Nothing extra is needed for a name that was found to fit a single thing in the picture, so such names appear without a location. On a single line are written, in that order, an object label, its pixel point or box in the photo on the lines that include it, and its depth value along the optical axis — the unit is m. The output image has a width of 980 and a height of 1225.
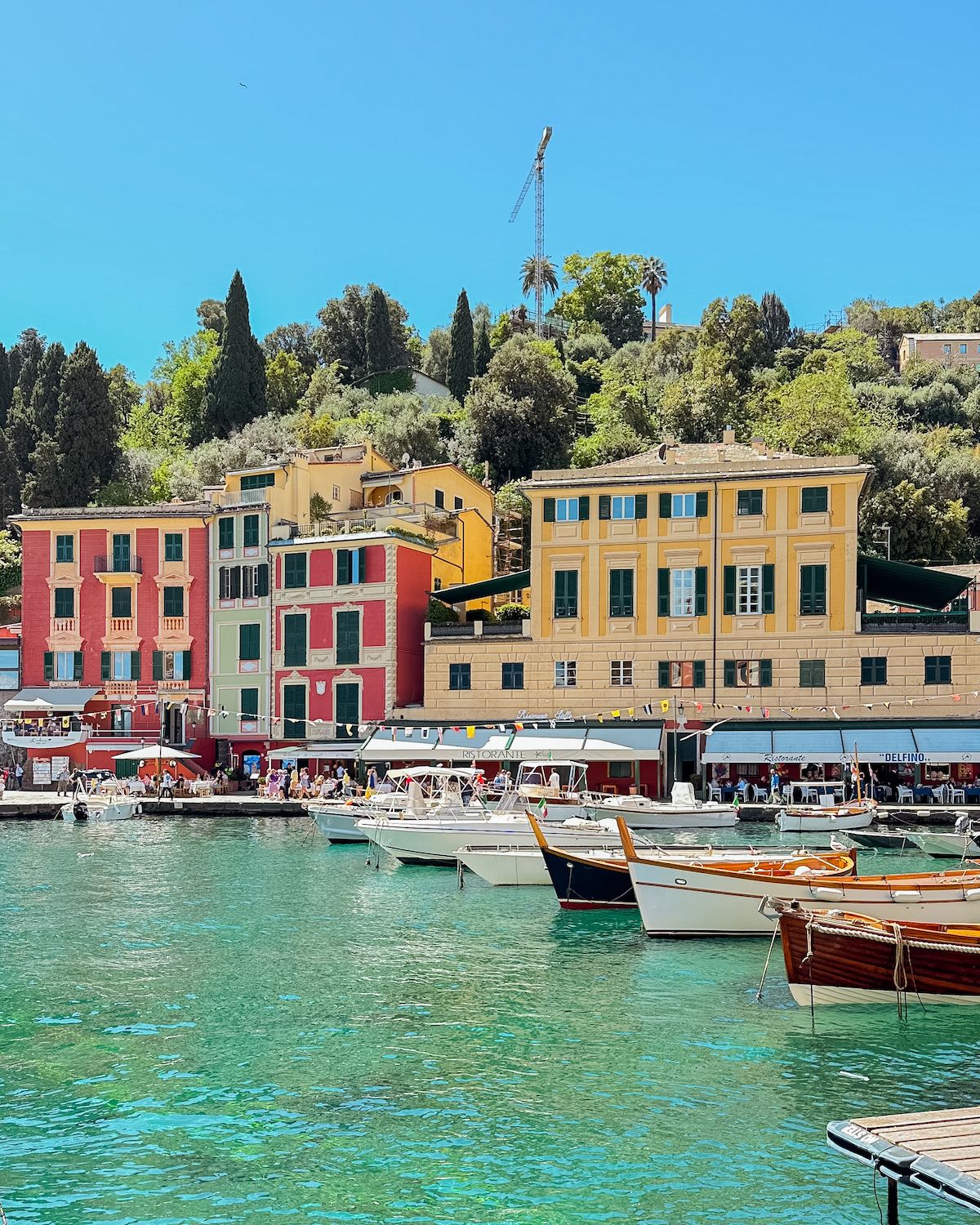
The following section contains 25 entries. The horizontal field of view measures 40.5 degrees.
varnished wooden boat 20.84
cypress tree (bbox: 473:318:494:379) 107.19
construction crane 128.62
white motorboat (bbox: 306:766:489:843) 42.41
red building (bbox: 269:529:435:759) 59.62
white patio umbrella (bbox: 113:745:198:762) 56.84
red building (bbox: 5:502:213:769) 63.66
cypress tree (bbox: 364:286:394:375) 114.00
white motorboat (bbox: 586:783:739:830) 43.91
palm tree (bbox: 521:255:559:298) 135.25
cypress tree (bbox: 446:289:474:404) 107.00
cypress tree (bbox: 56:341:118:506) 86.44
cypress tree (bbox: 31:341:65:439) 90.75
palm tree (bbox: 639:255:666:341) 134.12
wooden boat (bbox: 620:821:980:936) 25.66
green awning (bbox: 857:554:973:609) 55.09
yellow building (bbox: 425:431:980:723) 53.97
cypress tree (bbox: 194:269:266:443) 97.25
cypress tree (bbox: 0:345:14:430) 106.38
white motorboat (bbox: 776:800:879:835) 44.22
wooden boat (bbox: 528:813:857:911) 31.00
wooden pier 9.71
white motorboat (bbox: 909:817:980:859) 39.25
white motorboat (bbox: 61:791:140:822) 52.91
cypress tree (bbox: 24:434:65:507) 85.81
